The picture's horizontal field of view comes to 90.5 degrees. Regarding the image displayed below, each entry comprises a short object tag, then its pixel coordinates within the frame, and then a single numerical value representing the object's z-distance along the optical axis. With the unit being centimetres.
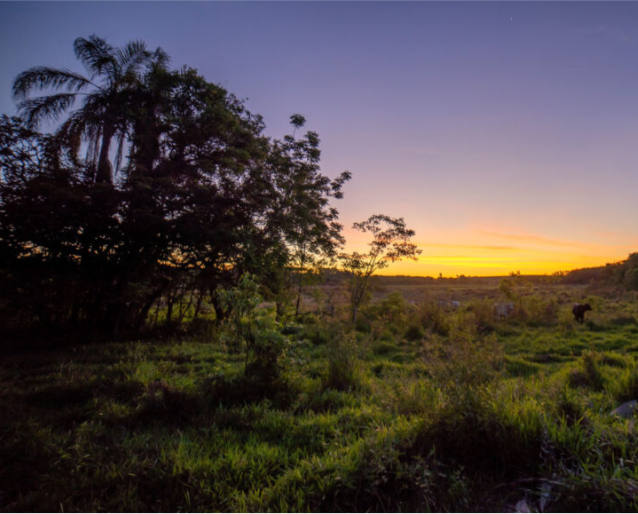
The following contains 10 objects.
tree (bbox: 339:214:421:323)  1378
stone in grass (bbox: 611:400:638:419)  352
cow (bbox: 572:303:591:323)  1320
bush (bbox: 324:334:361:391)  538
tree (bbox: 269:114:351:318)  1062
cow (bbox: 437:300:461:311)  1902
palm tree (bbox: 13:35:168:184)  873
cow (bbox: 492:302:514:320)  1473
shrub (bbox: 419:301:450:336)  1210
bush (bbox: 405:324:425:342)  1117
